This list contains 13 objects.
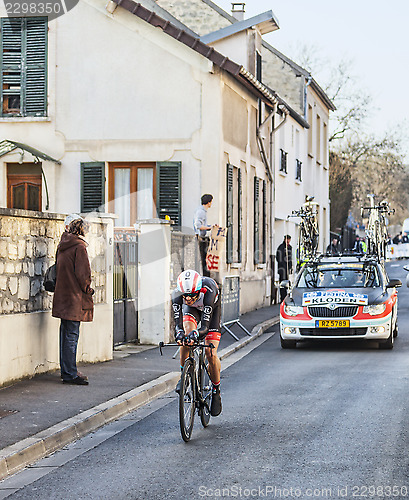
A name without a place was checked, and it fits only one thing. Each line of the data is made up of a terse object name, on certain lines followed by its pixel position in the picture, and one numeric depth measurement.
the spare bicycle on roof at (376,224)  34.62
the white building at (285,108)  28.06
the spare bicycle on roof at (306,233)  27.95
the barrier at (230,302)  17.92
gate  16.20
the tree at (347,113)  64.81
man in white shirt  18.24
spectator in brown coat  11.75
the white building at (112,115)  21.81
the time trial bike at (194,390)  8.45
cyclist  8.70
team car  16.55
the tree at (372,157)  65.81
